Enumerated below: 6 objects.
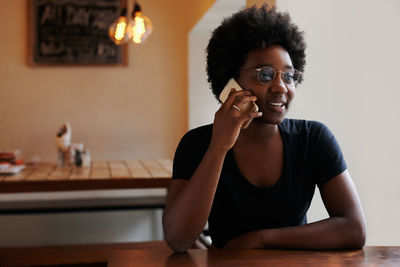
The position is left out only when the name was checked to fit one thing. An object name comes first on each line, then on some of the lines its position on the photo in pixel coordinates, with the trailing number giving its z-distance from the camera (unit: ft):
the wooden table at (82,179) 8.86
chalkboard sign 13.97
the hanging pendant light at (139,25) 10.04
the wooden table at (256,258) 3.33
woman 4.06
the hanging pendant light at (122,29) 10.09
